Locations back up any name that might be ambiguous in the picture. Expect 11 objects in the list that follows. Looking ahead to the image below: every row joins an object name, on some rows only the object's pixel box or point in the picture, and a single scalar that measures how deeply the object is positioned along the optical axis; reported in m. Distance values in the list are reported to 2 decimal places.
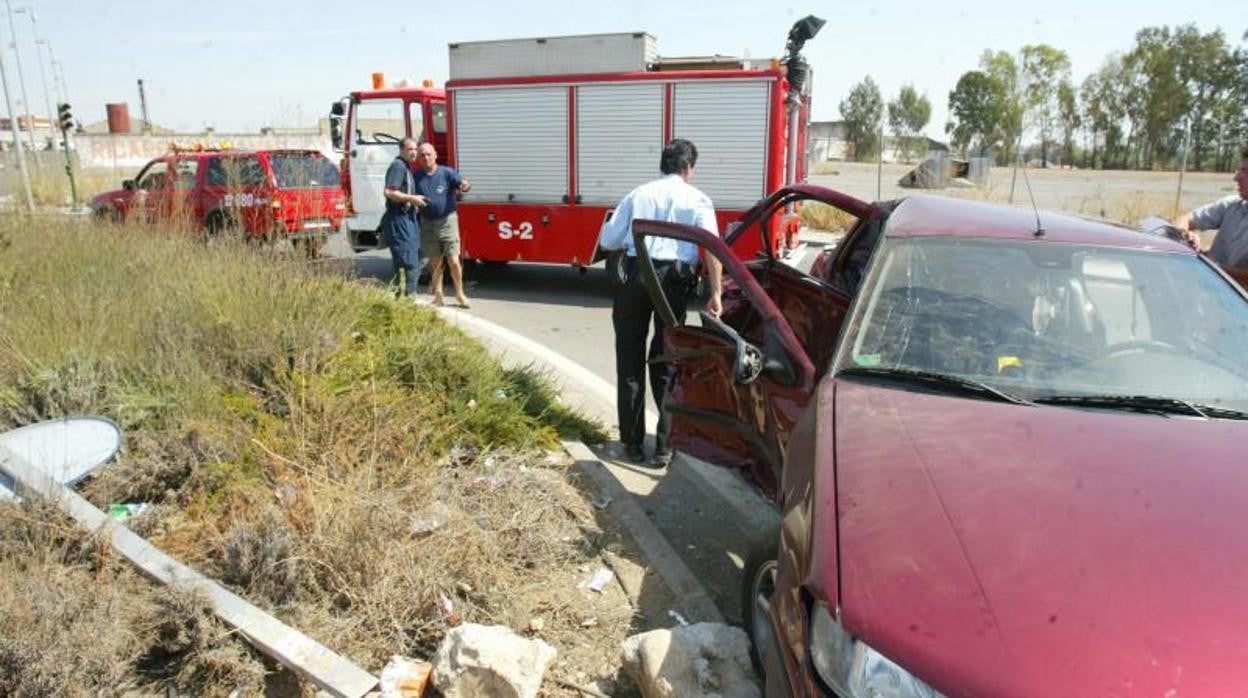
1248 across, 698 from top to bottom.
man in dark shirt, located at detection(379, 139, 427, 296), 8.05
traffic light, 22.30
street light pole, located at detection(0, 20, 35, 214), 18.54
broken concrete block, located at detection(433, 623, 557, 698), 2.45
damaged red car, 1.56
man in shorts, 8.43
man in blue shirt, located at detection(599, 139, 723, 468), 4.50
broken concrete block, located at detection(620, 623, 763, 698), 2.44
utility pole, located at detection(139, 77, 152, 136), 71.72
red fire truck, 8.92
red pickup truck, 6.09
